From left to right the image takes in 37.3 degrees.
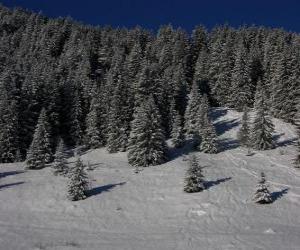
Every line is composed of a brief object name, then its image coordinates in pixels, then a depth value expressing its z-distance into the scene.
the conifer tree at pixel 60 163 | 52.38
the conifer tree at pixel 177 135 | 62.34
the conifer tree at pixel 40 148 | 58.94
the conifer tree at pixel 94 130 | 68.94
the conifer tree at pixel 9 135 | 63.62
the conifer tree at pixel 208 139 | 59.08
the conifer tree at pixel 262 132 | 58.69
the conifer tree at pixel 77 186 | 40.97
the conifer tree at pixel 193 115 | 64.53
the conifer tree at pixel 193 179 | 41.97
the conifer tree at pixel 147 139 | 55.68
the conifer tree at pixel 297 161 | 51.01
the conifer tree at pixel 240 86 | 77.25
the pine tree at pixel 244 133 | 60.87
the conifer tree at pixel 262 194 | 37.94
